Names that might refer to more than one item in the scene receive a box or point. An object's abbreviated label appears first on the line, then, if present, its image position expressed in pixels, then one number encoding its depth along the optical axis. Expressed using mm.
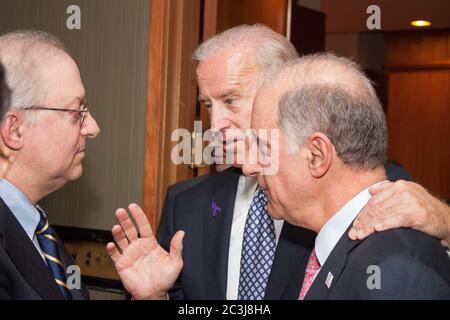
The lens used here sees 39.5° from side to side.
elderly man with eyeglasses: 1424
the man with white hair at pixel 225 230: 1529
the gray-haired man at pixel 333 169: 1081
